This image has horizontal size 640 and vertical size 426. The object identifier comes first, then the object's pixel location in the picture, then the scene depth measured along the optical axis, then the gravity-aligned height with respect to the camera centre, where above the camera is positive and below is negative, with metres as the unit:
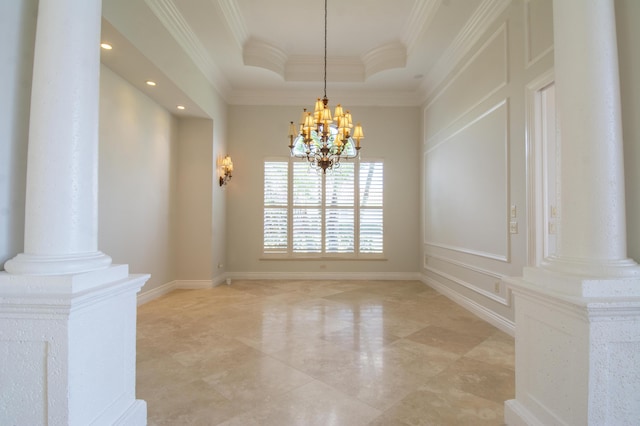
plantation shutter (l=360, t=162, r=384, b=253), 6.18 +0.21
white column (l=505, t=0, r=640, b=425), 1.30 -0.24
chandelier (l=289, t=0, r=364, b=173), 3.64 +1.11
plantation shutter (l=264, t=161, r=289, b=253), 6.12 +0.30
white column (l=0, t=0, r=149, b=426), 1.27 -0.24
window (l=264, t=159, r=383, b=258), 6.13 +0.21
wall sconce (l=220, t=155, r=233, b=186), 5.61 +0.94
